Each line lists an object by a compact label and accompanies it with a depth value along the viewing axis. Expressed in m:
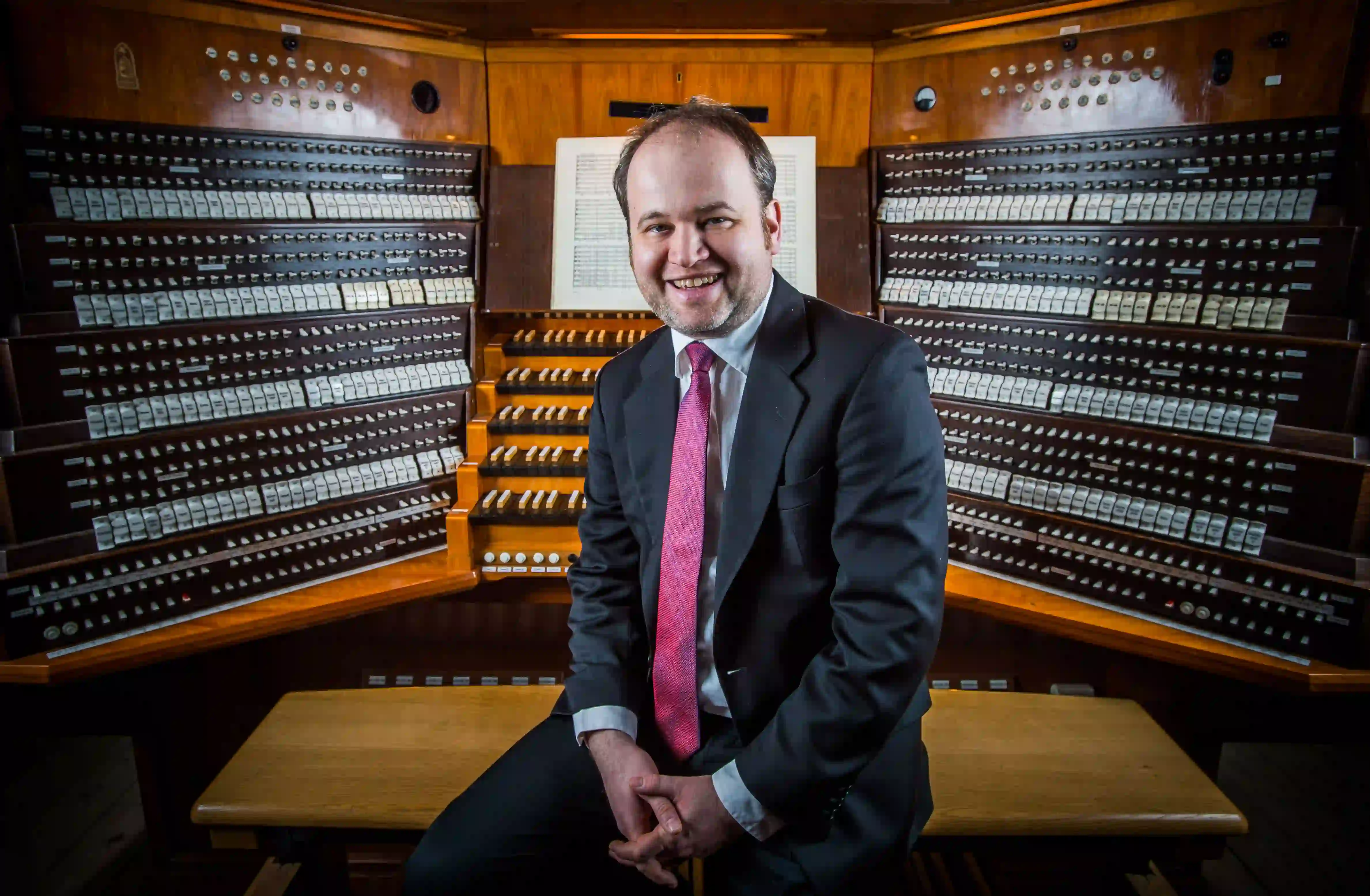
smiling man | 1.55
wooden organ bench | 2.00
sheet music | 3.27
